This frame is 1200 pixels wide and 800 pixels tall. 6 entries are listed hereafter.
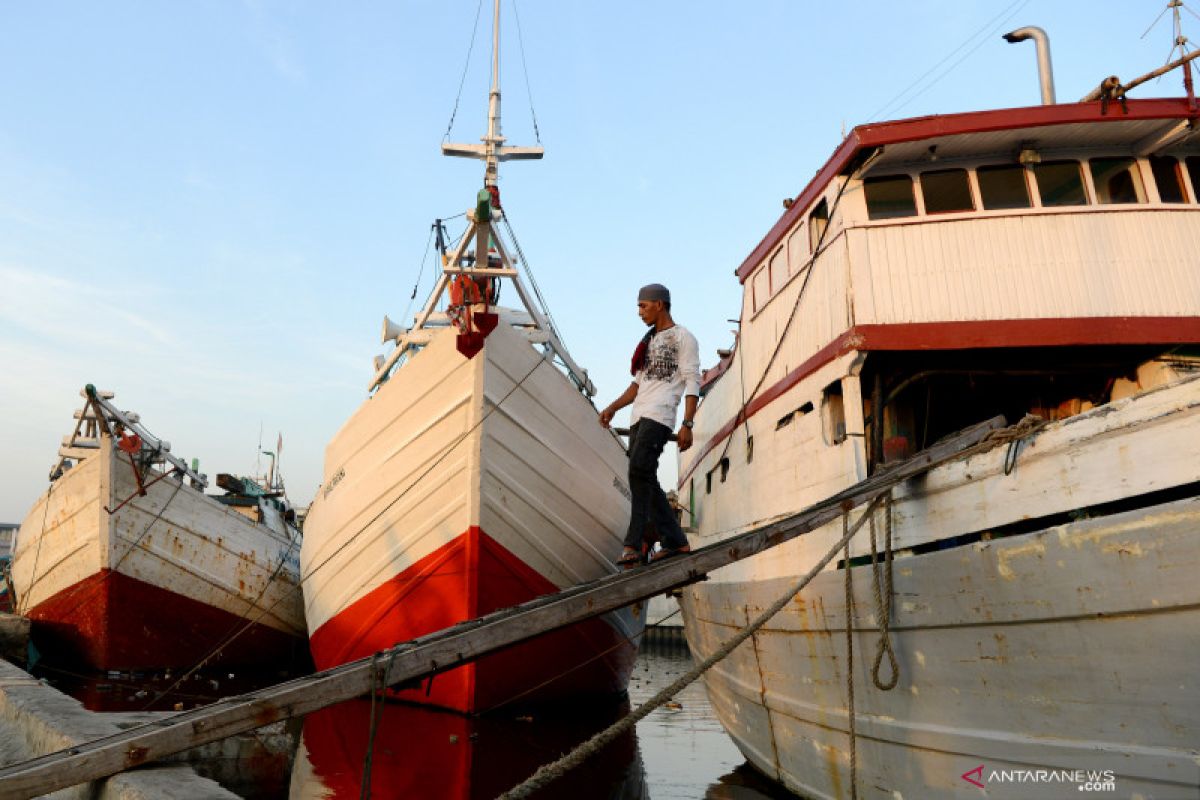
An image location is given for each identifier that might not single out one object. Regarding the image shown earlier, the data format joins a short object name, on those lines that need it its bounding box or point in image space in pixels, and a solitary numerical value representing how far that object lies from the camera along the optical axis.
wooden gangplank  3.90
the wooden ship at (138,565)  14.72
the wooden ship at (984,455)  3.52
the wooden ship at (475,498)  9.44
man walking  6.14
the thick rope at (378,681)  4.08
